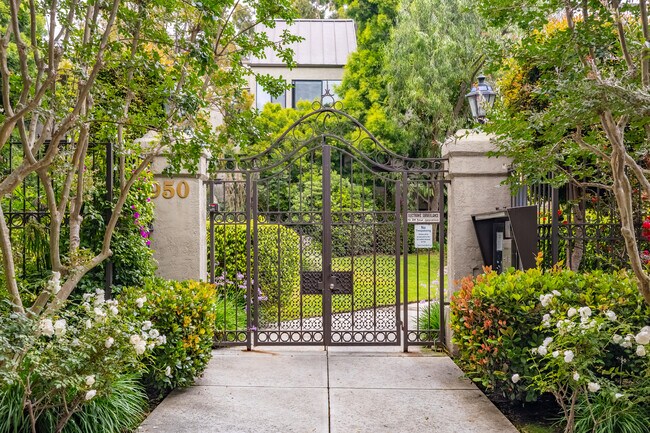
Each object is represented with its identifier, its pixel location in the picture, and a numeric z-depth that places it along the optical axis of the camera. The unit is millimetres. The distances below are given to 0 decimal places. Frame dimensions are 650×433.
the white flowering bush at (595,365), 4211
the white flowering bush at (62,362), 3922
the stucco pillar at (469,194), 7578
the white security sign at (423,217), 7871
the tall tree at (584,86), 3531
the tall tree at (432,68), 18250
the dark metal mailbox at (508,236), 6273
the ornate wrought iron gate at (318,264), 7832
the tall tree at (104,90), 4379
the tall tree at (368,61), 20516
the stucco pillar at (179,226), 7699
